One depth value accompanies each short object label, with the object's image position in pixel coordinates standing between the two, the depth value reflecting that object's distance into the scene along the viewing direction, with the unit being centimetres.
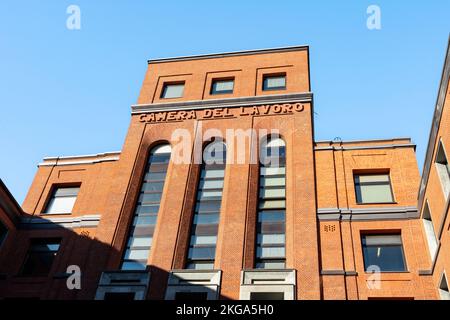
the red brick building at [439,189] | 1908
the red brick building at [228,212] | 2350
